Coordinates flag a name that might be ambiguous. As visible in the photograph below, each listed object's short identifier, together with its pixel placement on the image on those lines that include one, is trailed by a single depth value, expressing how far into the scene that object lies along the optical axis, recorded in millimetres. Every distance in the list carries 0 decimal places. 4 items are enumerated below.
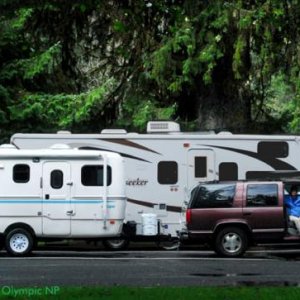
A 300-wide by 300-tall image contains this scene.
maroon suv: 16500
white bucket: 18475
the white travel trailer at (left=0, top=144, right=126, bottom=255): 17422
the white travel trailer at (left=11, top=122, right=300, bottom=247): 19109
